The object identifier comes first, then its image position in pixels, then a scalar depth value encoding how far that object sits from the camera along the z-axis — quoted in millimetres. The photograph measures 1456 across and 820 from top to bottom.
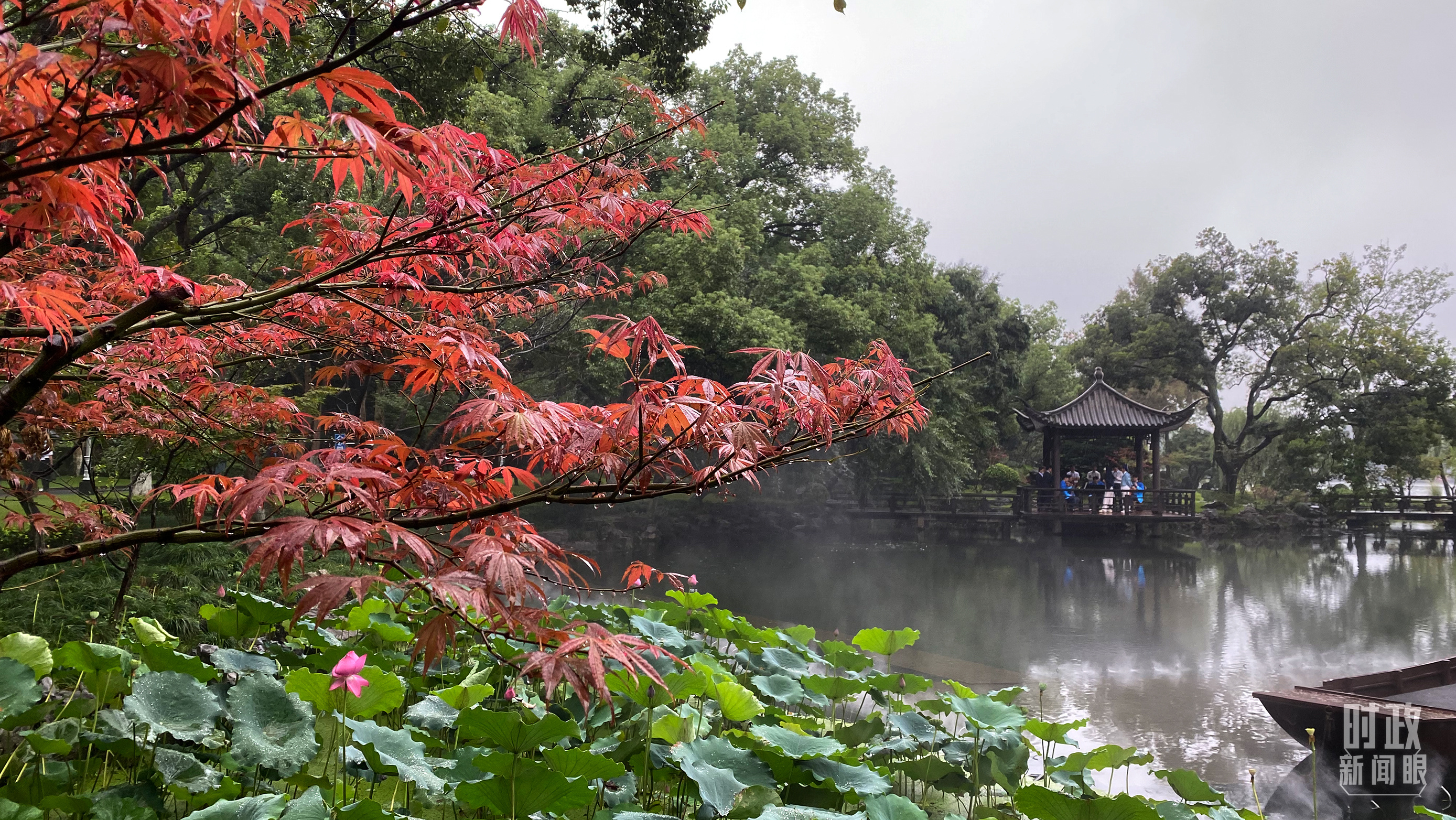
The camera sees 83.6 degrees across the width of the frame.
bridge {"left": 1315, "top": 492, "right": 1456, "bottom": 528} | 20656
